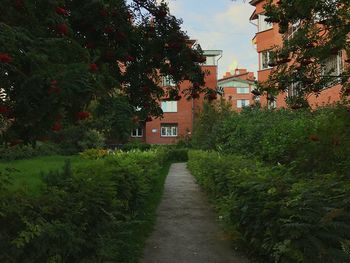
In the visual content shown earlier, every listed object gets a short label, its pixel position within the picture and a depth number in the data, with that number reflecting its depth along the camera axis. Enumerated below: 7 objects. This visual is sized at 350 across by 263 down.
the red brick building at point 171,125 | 53.91
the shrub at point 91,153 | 21.89
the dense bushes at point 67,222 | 4.07
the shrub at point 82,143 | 36.34
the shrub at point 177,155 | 38.10
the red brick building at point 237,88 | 94.06
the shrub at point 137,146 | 39.81
